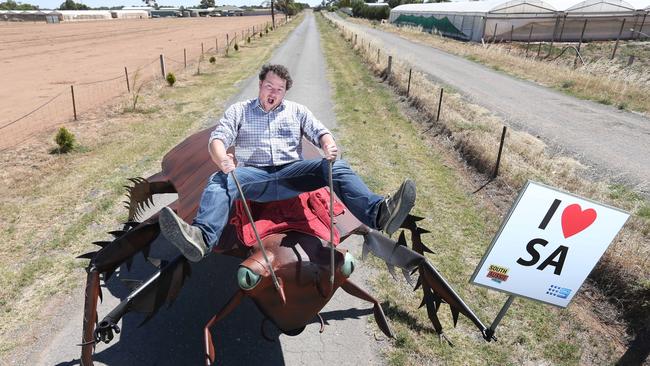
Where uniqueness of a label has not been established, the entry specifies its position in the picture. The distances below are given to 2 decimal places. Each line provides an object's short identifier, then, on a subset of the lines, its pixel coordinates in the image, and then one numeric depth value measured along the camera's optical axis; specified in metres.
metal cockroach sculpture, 3.20
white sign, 3.56
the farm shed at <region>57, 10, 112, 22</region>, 111.99
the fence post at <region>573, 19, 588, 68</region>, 26.88
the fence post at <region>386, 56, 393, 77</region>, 20.50
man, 3.39
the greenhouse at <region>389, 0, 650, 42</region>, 40.50
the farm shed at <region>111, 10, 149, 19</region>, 136.25
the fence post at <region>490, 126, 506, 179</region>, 8.57
